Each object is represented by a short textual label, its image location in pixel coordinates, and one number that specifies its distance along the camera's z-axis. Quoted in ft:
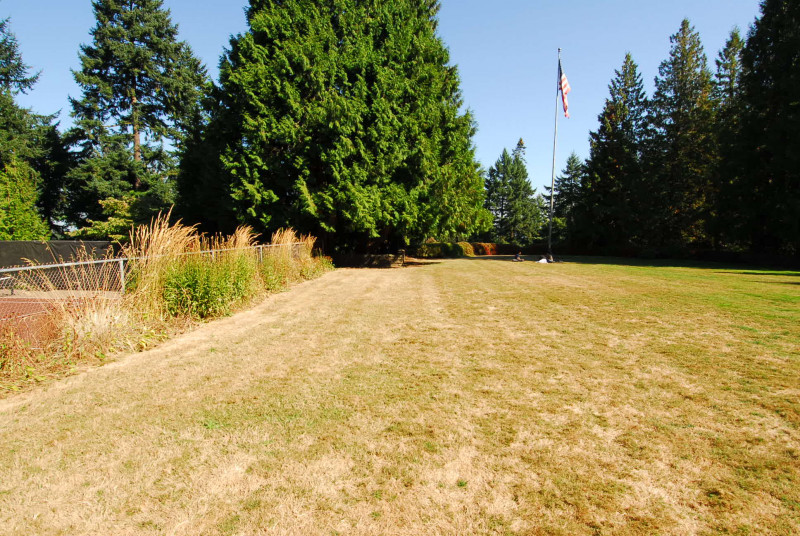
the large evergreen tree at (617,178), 117.60
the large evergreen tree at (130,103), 100.48
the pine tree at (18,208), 74.23
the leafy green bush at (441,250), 110.01
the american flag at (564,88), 73.67
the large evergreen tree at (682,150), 110.93
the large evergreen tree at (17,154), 75.61
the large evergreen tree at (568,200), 133.08
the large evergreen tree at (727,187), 84.99
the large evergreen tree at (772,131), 73.77
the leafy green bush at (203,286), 22.94
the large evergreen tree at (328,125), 55.06
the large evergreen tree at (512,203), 201.98
